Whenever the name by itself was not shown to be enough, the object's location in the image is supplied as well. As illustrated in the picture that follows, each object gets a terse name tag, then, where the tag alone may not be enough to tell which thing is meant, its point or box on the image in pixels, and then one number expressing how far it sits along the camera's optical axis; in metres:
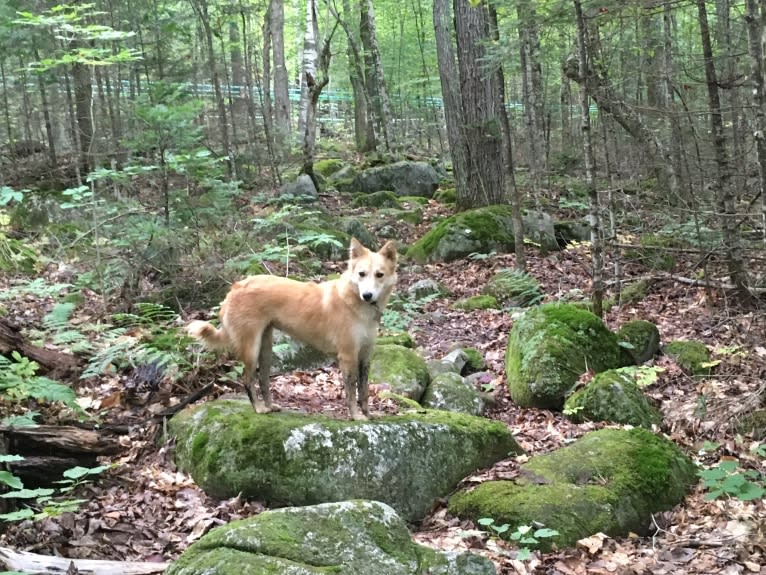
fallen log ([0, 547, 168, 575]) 3.35
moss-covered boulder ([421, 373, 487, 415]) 7.05
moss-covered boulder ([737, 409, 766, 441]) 5.89
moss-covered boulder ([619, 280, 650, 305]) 10.02
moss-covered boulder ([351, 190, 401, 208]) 17.91
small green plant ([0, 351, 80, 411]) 4.88
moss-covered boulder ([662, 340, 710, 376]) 7.44
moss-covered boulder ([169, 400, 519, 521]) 4.90
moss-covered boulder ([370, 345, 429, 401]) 7.12
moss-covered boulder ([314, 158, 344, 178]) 22.63
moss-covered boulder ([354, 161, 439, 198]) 19.89
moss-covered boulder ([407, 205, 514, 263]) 13.07
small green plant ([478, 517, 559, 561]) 4.31
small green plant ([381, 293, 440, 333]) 9.16
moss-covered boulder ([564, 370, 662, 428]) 6.55
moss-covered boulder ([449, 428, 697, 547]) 4.68
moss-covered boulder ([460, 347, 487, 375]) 8.34
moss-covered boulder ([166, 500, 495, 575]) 3.06
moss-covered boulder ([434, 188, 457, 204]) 18.37
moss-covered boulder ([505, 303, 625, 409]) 7.24
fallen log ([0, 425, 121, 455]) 4.65
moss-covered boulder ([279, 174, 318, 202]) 16.41
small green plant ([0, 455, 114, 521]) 3.62
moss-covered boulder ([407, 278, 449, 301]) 10.98
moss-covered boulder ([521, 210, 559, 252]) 13.29
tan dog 4.98
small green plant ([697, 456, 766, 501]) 3.98
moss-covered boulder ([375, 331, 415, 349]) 8.45
